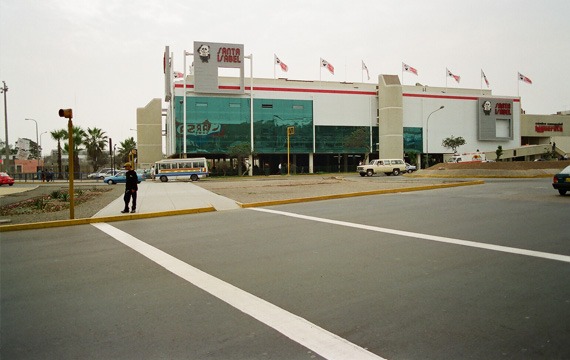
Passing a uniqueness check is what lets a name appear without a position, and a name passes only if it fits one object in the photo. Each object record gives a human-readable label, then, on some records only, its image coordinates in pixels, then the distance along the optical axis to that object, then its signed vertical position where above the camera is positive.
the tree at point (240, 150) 64.50 +2.09
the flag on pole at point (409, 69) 70.40 +15.52
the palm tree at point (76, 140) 61.77 +3.86
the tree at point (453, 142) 79.75 +3.55
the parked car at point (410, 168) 51.81 -0.92
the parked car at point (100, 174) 61.91 -1.29
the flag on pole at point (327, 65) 68.05 +15.89
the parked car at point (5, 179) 38.97 -1.17
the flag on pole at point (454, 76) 75.31 +15.28
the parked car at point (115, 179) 42.56 -1.41
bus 46.38 -0.56
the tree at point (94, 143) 74.38 +4.02
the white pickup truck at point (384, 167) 47.19 -0.63
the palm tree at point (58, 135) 63.03 +4.67
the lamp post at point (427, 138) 77.30 +4.23
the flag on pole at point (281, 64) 66.81 +15.86
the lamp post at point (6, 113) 42.31 +5.78
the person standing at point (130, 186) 13.35 -0.68
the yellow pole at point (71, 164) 12.12 +0.04
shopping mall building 66.62 +7.78
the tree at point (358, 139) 73.62 +4.03
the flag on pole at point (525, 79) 74.19 +14.34
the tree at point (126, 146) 93.49 +4.31
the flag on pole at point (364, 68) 73.62 +16.48
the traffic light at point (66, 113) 12.03 +1.52
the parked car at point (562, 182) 15.78 -0.85
